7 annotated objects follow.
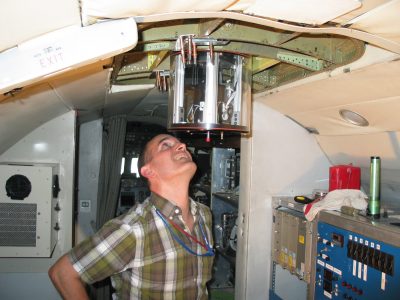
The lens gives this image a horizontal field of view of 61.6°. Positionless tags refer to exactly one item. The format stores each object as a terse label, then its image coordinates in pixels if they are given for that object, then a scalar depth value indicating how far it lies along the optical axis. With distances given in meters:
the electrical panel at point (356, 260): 1.68
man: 1.72
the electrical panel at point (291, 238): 2.40
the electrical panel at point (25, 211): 2.66
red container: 2.39
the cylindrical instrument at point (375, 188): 1.99
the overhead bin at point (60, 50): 1.04
